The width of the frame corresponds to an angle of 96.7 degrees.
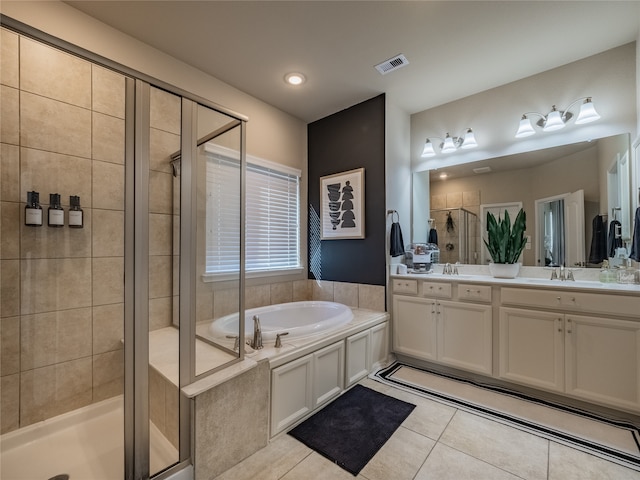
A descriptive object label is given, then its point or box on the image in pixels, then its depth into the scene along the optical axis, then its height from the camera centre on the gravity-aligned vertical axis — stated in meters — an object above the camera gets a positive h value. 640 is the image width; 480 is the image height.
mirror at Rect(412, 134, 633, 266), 2.33 +0.45
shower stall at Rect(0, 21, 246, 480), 1.40 -0.11
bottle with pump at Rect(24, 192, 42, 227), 1.70 +0.19
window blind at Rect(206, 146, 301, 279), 1.85 +0.24
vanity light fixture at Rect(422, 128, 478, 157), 2.96 +1.07
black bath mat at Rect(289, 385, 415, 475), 1.67 -1.24
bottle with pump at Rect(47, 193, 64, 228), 1.78 +0.20
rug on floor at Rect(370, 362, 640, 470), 1.73 -1.24
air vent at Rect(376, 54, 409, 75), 2.38 +1.53
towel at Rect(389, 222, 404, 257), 2.91 +0.01
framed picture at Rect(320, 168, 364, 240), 3.08 +0.42
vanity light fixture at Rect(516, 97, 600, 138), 2.35 +1.09
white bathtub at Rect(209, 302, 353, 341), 1.88 -0.69
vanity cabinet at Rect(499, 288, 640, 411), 1.90 -0.76
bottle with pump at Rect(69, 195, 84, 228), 1.86 +0.19
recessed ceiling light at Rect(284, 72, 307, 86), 2.60 +1.53
